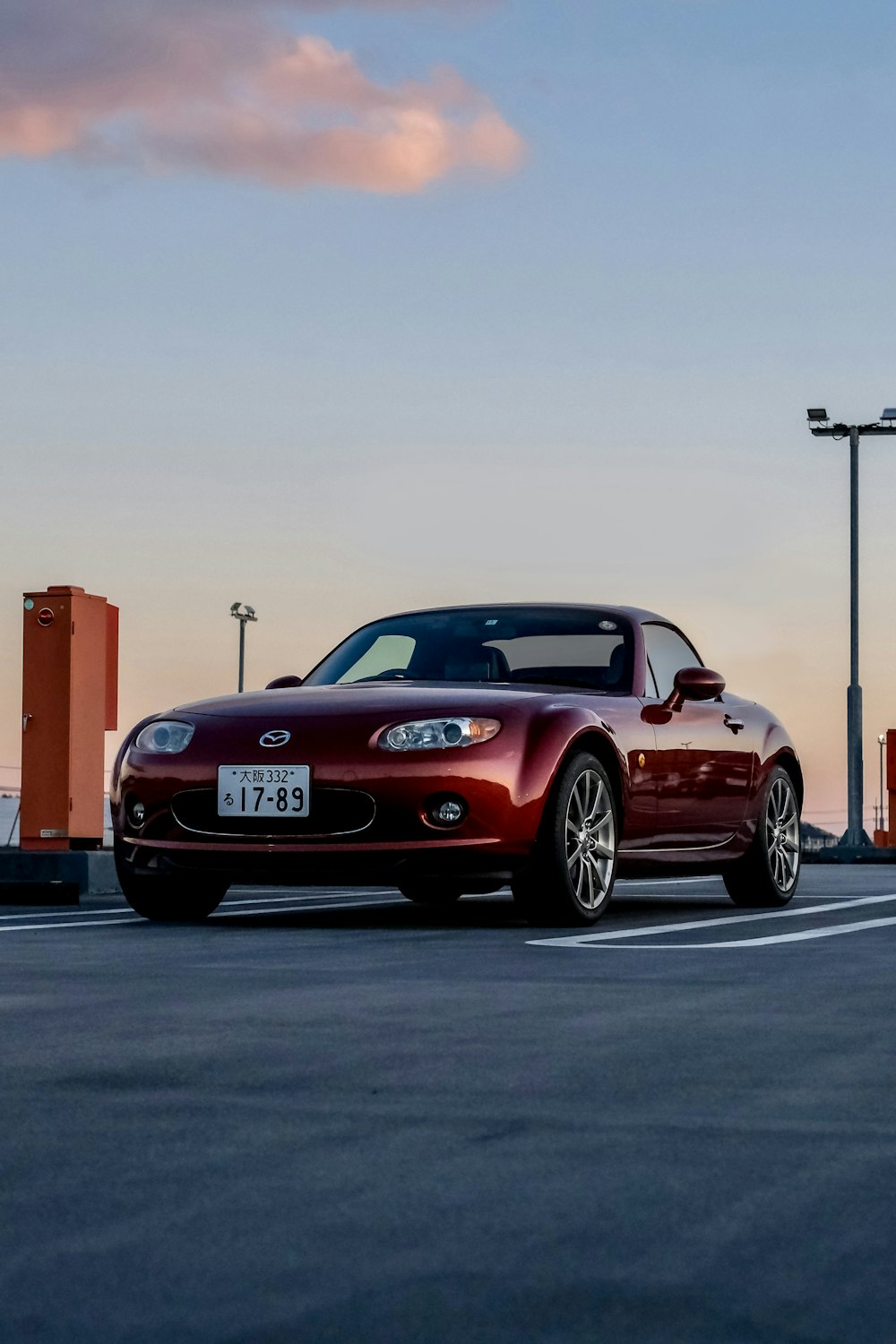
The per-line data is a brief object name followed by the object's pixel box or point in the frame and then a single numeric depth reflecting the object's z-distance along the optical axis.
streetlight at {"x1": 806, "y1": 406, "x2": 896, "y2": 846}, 32.16
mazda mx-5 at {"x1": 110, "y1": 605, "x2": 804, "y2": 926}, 8.04
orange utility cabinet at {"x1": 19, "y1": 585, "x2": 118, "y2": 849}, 13.98
